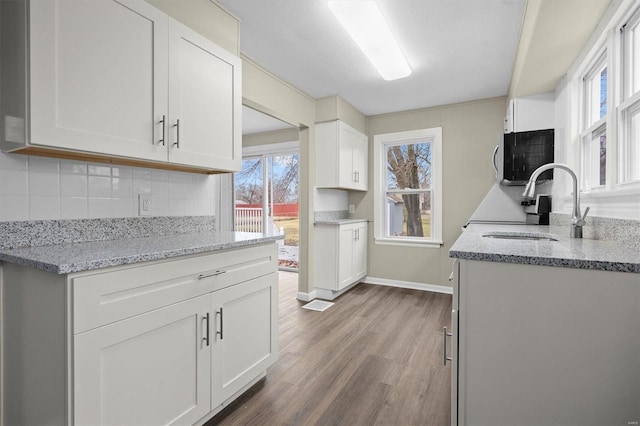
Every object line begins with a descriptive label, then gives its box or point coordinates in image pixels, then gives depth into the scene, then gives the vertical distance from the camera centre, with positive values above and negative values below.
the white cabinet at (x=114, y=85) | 1.18 +0.58
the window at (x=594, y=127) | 1.96 +0.55
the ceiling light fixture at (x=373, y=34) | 1.93 +1.29
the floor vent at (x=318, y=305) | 3.42 -1.07
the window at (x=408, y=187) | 4.14 +0.35
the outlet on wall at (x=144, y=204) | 1.80 +0.04
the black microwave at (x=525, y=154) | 2.62 +0.51
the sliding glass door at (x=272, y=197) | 5.46 +0.26
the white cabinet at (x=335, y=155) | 3.73 +0.71
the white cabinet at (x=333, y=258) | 3.70 -0.56
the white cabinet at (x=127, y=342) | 1.04 -0.52
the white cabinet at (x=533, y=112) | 2.79 +0.91
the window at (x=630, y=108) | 1.49 +0.52
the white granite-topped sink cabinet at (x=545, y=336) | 0.93 -0.41
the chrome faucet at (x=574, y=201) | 1.58 +0.06
